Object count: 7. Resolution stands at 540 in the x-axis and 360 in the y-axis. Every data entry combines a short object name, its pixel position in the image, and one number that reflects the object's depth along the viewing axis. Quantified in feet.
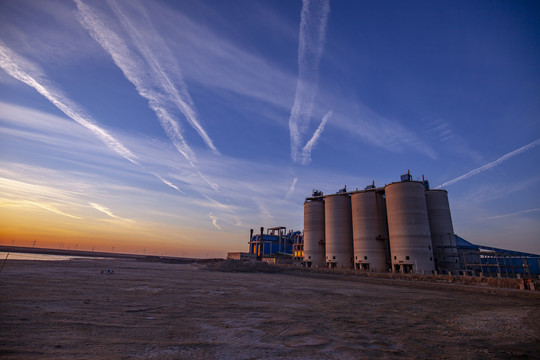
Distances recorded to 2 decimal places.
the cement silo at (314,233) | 211.82
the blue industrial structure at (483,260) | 141.49
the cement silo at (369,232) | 172.76
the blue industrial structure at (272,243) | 338.95
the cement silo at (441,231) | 160.04
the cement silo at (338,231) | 191.52
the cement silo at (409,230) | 148.56
